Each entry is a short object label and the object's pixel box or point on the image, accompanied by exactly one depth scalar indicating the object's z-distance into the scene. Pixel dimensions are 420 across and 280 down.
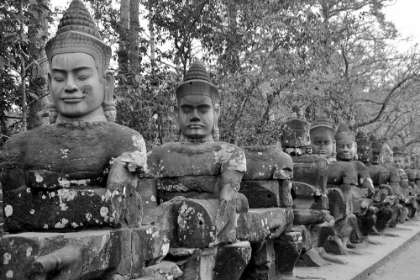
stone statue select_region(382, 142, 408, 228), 13.05
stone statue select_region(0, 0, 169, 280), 3.07
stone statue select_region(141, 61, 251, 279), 4.27
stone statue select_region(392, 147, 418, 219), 14.93
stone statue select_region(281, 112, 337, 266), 7.28
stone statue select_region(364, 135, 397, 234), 11.14
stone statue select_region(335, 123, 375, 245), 9.53
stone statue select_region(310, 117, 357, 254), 8.50
